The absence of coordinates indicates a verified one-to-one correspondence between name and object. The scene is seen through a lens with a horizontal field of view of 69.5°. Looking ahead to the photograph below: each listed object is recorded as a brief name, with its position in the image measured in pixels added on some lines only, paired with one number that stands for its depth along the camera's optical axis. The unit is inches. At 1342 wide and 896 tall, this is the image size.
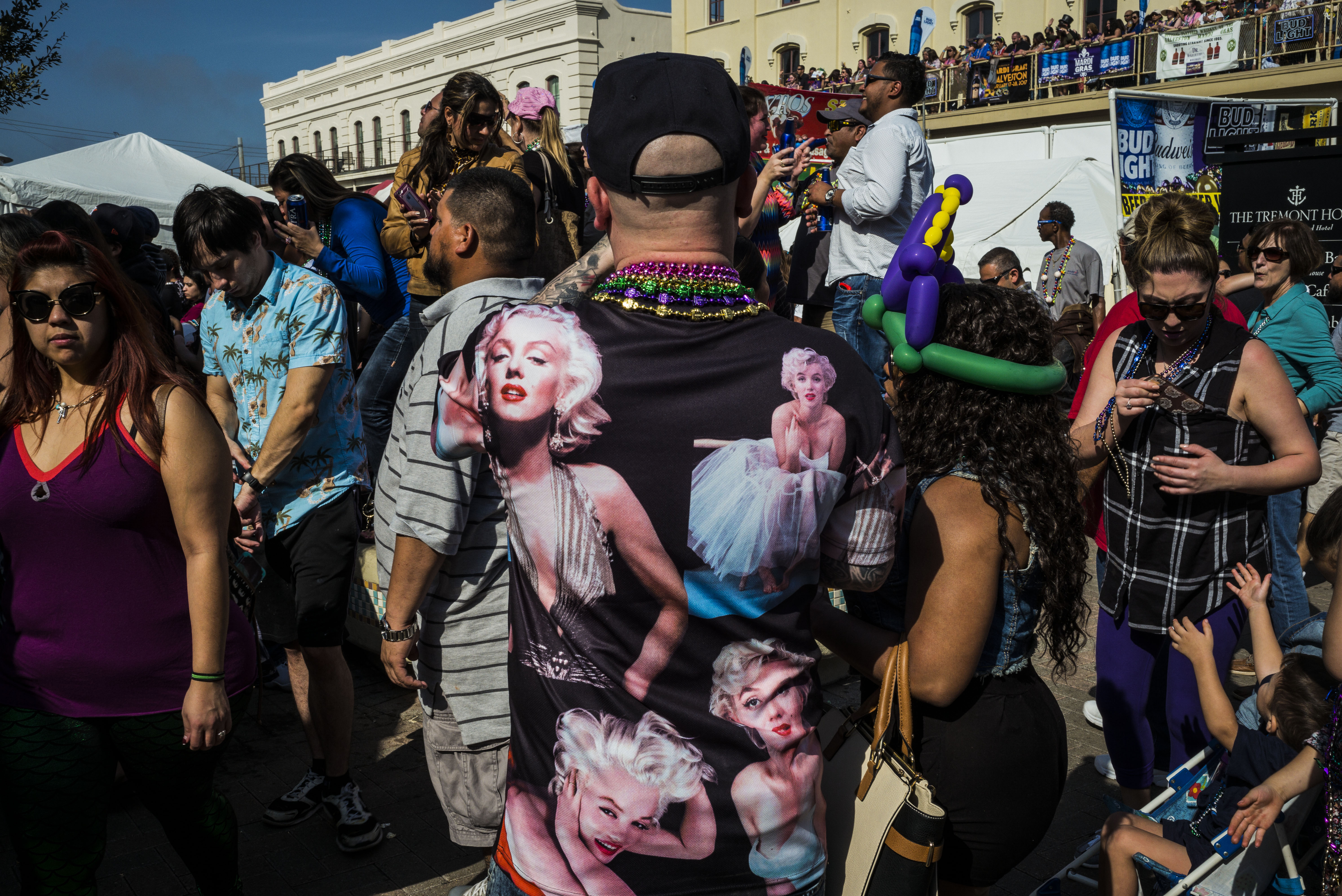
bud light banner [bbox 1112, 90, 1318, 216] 396.8
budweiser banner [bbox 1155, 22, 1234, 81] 829.8
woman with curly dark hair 75.1
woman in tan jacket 185.9
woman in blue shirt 186.9
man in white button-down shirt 183.2
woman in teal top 196.1
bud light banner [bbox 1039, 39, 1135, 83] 891.4
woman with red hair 92.6
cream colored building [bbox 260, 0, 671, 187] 1595.7
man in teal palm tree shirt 133.1
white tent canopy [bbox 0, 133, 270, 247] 408.2
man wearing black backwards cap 55.4
